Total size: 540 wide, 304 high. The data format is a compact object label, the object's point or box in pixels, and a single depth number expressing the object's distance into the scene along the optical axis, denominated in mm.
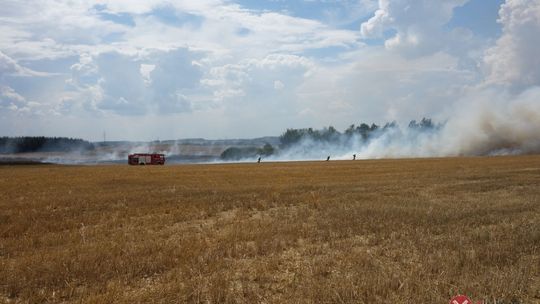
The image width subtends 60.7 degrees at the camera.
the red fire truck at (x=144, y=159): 111188
